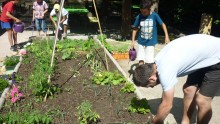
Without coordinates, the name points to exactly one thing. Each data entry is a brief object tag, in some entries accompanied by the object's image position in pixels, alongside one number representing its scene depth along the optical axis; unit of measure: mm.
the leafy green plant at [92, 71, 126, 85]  5719
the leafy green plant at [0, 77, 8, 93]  5366
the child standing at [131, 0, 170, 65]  5840
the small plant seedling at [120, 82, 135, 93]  5328
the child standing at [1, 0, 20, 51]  8570
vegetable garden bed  4387
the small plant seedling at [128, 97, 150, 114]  4539
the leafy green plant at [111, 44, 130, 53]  8383
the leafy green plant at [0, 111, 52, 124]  4004
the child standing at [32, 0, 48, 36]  9742
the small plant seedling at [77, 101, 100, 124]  4156
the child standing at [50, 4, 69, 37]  10031
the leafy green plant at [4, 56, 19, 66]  6746
